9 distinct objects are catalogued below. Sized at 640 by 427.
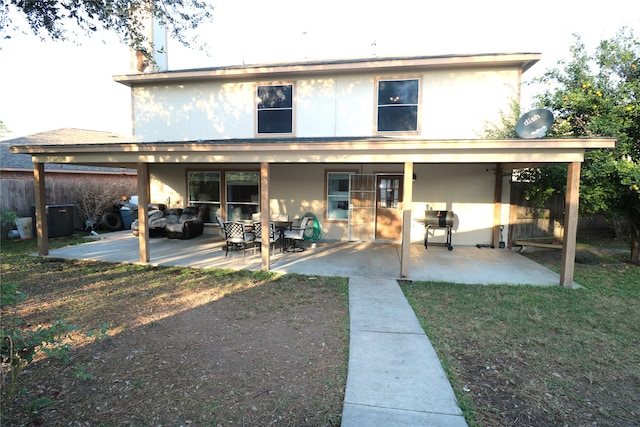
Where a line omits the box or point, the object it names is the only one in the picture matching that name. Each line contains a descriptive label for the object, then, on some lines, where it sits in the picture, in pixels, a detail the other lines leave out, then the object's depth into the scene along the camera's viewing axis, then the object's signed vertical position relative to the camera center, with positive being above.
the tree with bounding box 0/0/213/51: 5.65 +3.00
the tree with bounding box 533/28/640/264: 7.12 +1.77
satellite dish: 6.62 +1.37
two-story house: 8.90 +1.71
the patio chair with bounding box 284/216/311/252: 8.97 -1.19
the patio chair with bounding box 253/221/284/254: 8.38 -1.07
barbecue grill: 9.34 -0.77
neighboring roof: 13.52 +2.18
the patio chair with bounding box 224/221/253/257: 8.16 -1.07
